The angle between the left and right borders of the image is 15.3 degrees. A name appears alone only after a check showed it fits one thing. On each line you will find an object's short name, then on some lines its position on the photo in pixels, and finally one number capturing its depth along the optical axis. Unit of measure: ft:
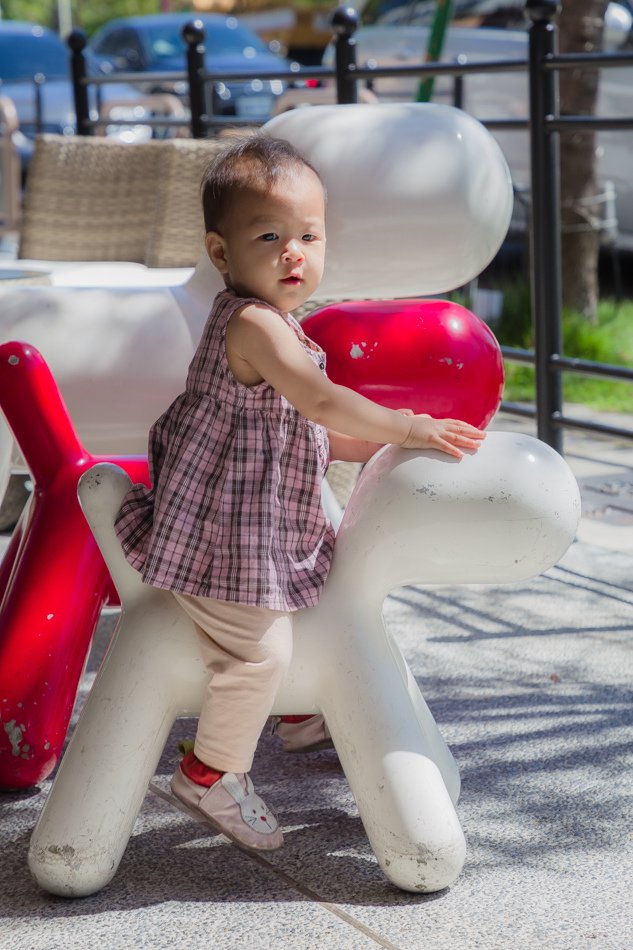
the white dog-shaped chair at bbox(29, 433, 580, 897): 10.97
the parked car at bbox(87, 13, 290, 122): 72.91
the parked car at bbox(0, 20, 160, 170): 64.60
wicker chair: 29.96
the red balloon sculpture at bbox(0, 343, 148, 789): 12.91
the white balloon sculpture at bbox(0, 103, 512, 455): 13.06
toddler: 11.13
